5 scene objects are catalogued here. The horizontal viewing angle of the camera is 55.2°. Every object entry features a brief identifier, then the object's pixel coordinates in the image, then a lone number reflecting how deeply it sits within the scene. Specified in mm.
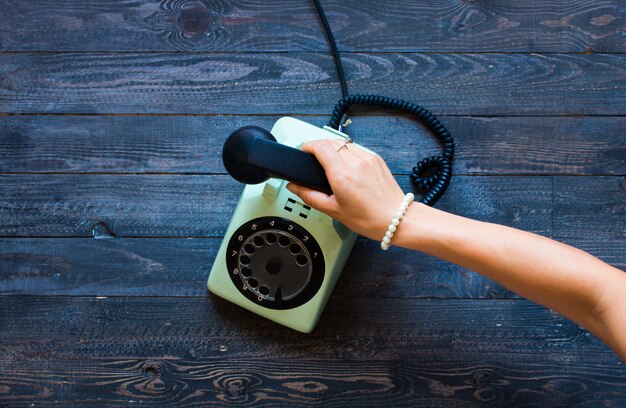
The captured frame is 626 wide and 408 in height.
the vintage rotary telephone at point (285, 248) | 1077
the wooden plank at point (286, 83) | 1253
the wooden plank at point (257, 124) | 1245
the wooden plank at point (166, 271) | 1223
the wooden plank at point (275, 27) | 1266
